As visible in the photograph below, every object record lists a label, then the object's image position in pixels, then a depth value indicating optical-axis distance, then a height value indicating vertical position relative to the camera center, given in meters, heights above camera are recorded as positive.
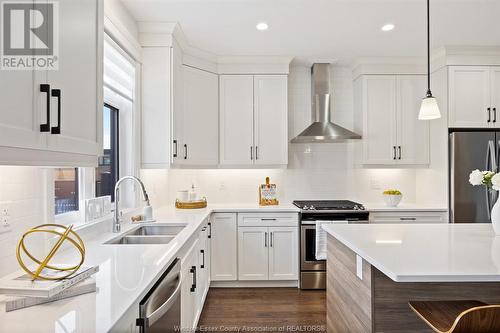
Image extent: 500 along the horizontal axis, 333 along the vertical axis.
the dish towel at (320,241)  3.62 -0.78
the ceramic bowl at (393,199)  3.85 -0.34
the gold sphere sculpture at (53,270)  1.19 -0.38
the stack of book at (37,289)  1.08 -0.41
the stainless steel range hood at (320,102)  4.03 +0.87
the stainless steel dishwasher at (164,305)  1.25 -0.58
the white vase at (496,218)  2.05 -0.30
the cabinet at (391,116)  4.00 +0.67
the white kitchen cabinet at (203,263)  2.84 -0.88
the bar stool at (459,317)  1.22 -0.62
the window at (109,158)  2.71 +0.11
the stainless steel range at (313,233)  3.65 -0.70
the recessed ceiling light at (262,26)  3.08 +1.38
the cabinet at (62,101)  0.94 +0.24
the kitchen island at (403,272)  1.39 -0.44
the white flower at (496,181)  1.95 -0.07
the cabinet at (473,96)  3.64 +0.83
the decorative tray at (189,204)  3.68 -0.39
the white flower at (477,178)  2.09 -0.05
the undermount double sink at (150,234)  2.28 -0.48
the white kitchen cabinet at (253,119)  3.96 +0.62
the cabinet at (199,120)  3.59 +0.58
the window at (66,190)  2.05 -0.13
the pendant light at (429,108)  2.39 +0.46
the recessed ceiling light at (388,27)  3.13 +1.39
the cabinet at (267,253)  3.70 -0.94
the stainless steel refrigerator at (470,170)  3.48 -0.02
